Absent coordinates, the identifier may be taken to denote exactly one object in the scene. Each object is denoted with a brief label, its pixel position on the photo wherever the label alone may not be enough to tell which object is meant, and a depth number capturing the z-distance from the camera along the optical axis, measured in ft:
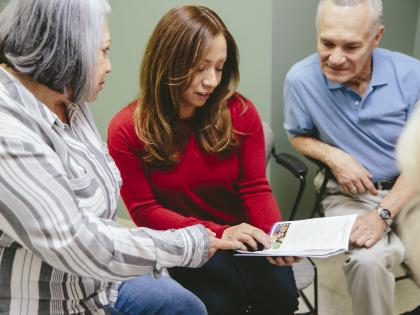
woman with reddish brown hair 4.71
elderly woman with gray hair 2.88
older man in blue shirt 5.47
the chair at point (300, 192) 5.18
